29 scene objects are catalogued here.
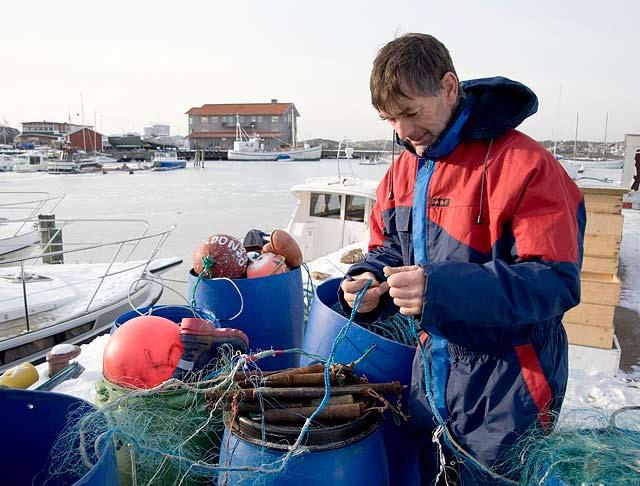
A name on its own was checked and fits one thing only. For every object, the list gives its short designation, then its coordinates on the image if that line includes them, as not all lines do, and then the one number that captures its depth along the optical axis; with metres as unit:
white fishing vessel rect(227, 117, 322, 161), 68.94
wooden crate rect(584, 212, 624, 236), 4.57
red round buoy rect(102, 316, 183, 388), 1.96
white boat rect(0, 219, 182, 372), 6.16
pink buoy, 2.93
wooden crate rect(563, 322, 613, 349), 4.57
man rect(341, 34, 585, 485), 1.38
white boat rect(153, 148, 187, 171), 51.47
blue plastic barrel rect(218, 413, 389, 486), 1.57
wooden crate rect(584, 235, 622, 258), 4.62
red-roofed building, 80.88
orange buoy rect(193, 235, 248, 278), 2.85
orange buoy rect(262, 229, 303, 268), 3.31
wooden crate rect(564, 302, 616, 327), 4.51
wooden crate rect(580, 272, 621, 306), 4.45
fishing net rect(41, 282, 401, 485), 1.57
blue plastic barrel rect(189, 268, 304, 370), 2.74
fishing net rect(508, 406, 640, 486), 1.31
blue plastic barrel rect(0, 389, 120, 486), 1.65
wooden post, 9.74
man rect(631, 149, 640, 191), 17.28
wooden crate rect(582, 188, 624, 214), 4.55
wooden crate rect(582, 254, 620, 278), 4.66
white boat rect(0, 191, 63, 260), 9.84
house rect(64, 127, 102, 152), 72.06
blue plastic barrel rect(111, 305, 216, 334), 2.58
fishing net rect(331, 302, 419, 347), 2.48
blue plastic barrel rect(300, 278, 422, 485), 1.99
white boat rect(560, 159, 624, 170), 54.41
